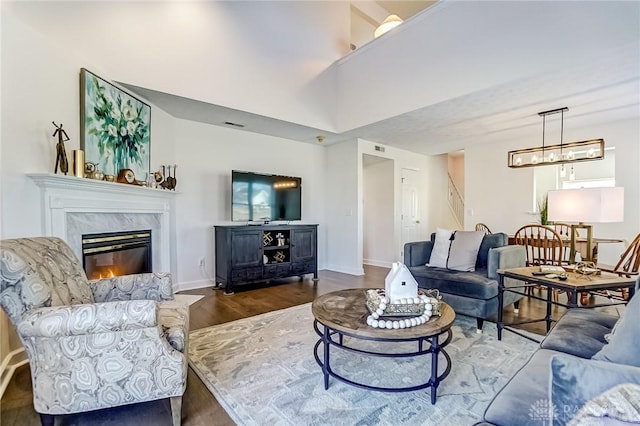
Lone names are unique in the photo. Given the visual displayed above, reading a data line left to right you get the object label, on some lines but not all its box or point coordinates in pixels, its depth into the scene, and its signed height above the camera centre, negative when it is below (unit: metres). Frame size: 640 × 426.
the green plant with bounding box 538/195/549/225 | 4.91 -0.05
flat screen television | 4.40 +0.14
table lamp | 2.35 +0.02
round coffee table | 1.54 -0.66
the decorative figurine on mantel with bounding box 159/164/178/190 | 3.73 +0.34
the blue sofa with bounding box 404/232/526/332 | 2.69 -0.71
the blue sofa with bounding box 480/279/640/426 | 0.68 -0.47
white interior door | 6.31 +0.01
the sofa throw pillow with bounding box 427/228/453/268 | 3.27 -0.48
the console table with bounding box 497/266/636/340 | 2.10 -0.55
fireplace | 2.87 -0.52
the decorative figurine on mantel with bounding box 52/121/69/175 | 2.41 +0.42
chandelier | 3.67 +0.73
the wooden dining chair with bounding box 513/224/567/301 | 3.51 -0.49
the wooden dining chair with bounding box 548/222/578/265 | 4.38 -0.40
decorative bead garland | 1.61 -0.63
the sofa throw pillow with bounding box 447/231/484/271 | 3.12 -0.47
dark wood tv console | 4.11 -0.71
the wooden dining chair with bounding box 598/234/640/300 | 3.12 -0.61
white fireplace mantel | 2.36 -0.06
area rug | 1.58 -1.11
